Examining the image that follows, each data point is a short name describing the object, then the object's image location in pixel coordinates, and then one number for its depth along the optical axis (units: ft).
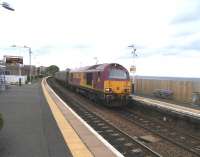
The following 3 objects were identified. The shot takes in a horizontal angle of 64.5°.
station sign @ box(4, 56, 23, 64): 119.87
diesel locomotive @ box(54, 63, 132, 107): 36.96
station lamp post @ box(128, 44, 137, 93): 55.56
